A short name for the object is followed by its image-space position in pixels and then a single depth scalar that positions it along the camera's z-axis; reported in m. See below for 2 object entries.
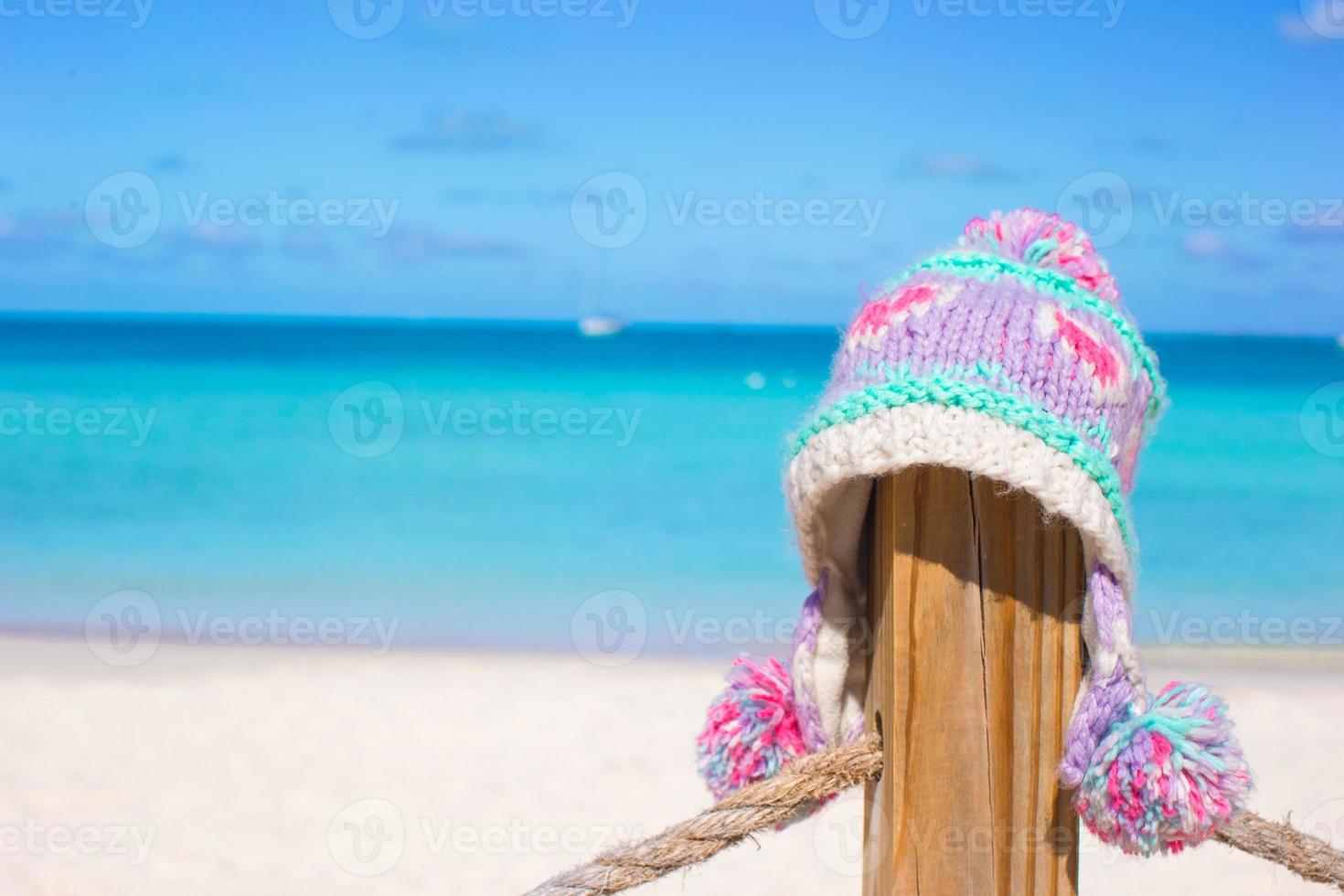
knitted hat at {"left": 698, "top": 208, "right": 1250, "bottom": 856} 1.17
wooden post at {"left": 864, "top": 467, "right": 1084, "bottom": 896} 1.22
